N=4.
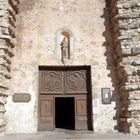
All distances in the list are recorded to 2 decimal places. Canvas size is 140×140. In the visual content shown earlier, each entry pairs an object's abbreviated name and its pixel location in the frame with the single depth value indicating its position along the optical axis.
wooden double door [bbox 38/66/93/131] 8.14
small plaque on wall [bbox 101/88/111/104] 8.00
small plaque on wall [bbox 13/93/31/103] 7.91
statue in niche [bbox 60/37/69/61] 8.31
